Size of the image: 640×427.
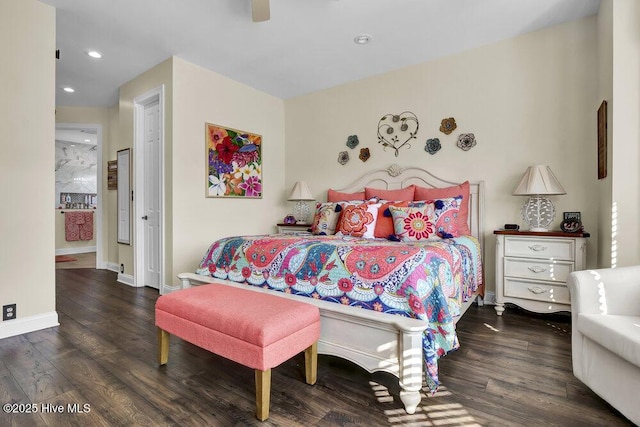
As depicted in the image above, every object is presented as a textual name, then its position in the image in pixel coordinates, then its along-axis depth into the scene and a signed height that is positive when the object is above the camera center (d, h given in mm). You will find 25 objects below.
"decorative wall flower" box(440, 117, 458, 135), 3516 +899
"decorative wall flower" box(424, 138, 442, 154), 3613 +698
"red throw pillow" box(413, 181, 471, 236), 3189 +133
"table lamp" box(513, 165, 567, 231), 2816 +129
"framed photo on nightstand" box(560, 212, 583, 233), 2795 -132
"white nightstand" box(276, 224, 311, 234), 4367 -263
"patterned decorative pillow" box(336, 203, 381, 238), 3021 -109
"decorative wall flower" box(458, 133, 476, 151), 3406 +708
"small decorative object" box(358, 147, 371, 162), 4117 +689
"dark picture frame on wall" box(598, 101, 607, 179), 2438 +521
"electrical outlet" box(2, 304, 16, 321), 2455 -776
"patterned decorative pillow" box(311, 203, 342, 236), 3375 -111
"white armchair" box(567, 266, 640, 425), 1388 -569
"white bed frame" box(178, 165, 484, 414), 1564 -699
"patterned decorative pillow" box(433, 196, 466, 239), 2863 -78
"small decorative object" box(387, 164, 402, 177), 3841 +453
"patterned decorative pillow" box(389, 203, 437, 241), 2818 -129
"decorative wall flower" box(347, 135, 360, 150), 4215 +872
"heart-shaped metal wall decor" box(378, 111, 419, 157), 3797 +939
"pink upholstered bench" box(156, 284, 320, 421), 1494 -597
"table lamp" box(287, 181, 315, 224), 4430 +132
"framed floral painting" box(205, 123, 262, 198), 3926 +596
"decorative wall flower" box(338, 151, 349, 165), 4301 +679
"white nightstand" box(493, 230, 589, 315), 2666 -498
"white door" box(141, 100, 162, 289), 3932 +176
